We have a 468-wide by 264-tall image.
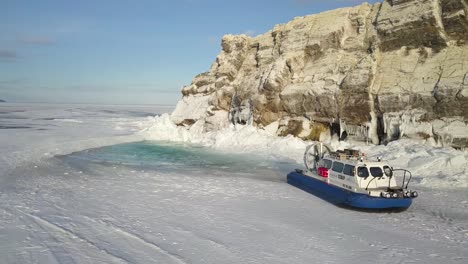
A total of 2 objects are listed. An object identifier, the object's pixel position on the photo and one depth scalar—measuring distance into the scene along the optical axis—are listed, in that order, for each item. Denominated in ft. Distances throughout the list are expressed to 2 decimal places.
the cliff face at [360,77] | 68.13
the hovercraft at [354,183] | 37.17
